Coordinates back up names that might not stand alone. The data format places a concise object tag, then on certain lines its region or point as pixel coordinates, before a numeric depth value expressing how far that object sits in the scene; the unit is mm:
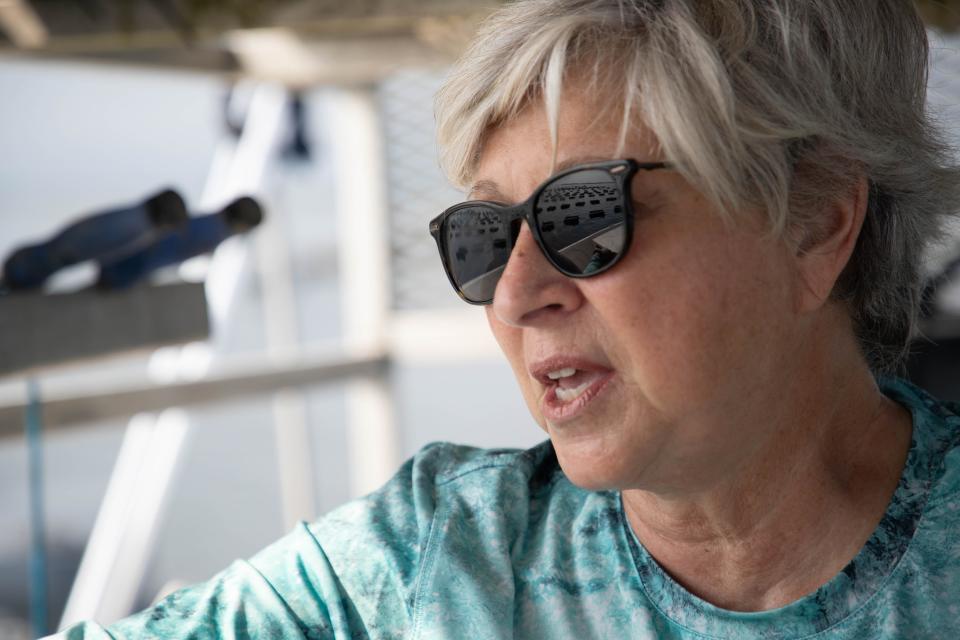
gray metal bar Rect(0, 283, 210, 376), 2105
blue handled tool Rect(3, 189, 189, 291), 2141
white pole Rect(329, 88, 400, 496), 6457
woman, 1092
